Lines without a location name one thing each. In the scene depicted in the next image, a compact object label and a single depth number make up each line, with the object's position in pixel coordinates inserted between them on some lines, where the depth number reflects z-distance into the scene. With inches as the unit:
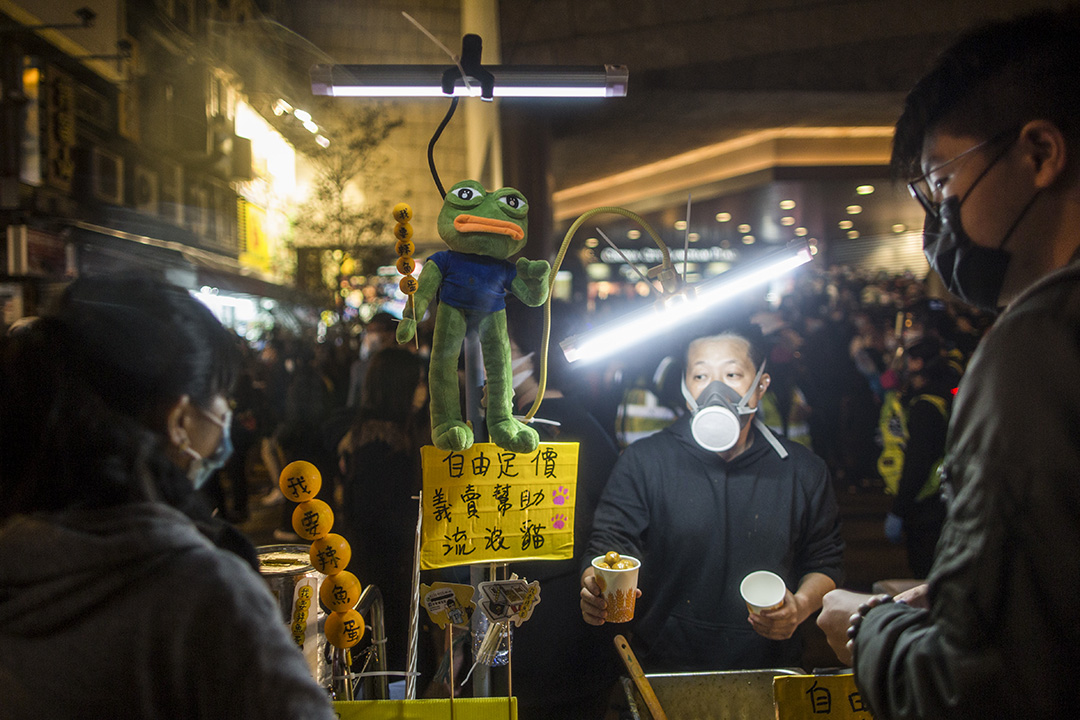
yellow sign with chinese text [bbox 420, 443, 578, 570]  56.8
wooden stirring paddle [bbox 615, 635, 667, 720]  54.7
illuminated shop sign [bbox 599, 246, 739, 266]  705.5
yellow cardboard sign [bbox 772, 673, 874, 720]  52.7
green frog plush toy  51.8
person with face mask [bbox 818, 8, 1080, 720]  32.6
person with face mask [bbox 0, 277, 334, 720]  33.4
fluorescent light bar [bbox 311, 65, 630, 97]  57.0
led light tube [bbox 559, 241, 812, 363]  58.5
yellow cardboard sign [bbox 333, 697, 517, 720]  51.5
